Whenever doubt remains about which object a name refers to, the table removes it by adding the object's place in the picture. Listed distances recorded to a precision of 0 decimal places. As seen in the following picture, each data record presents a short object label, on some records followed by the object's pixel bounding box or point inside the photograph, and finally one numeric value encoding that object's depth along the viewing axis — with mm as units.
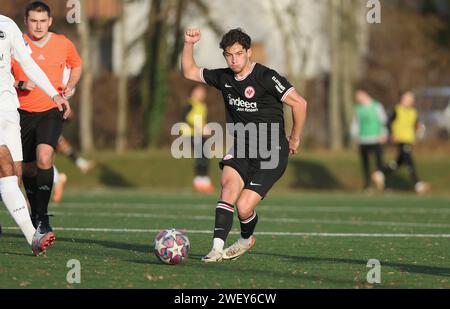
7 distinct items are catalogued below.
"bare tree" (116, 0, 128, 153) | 26938
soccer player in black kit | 9508
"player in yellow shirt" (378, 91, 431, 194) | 22125
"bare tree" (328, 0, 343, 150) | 27525
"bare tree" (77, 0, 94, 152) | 25062
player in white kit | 9281
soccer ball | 9062
